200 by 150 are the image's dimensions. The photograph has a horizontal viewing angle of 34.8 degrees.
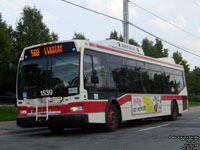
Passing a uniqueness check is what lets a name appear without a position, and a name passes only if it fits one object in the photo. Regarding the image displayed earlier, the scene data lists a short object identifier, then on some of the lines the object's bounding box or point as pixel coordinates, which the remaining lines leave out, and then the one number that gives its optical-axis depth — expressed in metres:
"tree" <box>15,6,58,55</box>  28.80
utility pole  22.69
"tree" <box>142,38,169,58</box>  43.33
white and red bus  10.58
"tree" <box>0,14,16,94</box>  22.45
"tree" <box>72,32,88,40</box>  39.72
